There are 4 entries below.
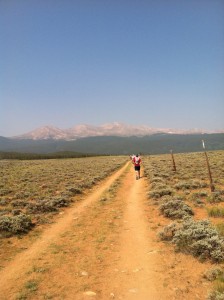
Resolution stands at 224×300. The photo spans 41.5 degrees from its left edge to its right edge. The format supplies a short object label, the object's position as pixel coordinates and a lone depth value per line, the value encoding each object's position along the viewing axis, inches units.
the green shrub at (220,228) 447.1
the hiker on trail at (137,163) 1336.1
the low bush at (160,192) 823.8
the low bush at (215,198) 744.4
